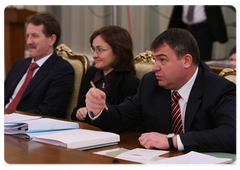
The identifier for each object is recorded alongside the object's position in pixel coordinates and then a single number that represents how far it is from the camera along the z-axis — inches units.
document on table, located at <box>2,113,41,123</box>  150.1
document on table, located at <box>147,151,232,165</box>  132.8
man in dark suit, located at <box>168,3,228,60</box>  205.5
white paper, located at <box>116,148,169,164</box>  133.7
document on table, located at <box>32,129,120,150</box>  138.3
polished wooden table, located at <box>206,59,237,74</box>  172.3
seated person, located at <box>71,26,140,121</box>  165.6
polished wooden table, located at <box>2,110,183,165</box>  132.8
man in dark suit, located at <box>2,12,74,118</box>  172.3
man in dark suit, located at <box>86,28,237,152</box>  138.7
